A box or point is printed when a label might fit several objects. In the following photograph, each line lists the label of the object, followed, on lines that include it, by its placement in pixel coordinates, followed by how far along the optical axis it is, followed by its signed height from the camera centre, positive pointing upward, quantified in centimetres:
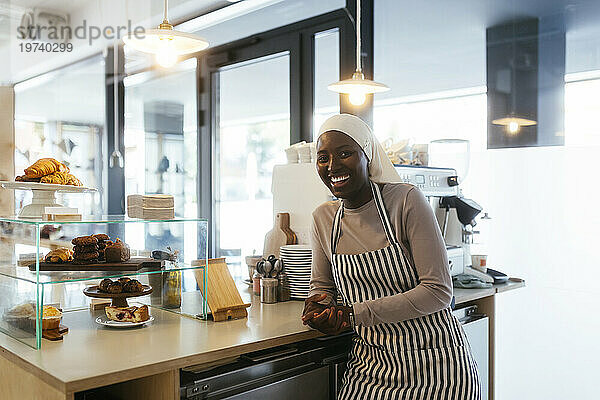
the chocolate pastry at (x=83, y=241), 183 -15
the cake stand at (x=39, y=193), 193 +0
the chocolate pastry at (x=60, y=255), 178 -19
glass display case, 169 -22
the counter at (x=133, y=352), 144 -43
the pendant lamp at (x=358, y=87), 260 +48
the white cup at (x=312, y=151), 268 +19
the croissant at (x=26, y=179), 197 +5
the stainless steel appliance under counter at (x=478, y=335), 257 -64
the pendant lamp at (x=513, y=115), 292 +38
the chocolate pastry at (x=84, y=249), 182 -17
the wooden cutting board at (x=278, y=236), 267 -20
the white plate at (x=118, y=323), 188 -42
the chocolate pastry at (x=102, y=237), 187 -14
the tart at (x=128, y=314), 192 -39
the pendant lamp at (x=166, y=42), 212 +57
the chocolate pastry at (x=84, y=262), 181 -21
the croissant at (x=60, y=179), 198 +5
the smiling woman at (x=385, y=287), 179 -29
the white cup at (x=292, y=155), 280 +18
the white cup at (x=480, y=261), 283 -33
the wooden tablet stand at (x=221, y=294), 198 -35
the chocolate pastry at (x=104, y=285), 197 -31
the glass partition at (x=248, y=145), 408 +34
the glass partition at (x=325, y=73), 369 +76
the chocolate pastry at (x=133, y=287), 197 -31
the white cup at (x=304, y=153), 273 +18
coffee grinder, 281 -14
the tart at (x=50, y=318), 176 -37
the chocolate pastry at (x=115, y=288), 196 -31
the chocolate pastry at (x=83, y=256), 182 -19
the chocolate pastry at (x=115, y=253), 185 -19
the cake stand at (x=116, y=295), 194 -33
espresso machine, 268 -5
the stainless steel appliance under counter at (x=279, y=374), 163 -55
